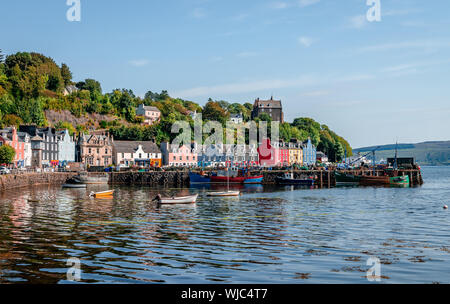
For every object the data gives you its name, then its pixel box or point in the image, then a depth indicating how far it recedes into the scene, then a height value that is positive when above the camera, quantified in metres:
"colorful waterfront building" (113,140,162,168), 129.62 +3.18
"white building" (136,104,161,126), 192.00 +21.95
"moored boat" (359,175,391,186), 106.49 -4.90
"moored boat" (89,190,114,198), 63.98 -3.99
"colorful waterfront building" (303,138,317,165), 183.62 +3.43
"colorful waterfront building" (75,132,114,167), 124.94 +4.34
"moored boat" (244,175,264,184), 105.31 -3.98
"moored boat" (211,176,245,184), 105.06 -3.82
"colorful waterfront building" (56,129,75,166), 119.38 +4.84
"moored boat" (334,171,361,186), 113.44 -4.34
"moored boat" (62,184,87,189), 86.26 -3.75
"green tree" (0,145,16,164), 89.62 +2.66
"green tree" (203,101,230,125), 185.62 +20.66
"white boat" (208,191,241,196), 66.56 -4.38
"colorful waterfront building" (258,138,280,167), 159.38 +2.92
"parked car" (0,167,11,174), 79.84 -0.59
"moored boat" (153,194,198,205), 53.41 -4.22
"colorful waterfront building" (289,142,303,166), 175.25 +3.41
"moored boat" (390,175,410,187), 106.21 -4.95
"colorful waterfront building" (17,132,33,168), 106.06 +4.91
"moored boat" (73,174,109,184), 91.33 -2.72
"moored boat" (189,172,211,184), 104.50 -3.31
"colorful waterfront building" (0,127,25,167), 95.78 +5.29
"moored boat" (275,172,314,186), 103.94 -4.41
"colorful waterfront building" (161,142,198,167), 138.75 +2.77
